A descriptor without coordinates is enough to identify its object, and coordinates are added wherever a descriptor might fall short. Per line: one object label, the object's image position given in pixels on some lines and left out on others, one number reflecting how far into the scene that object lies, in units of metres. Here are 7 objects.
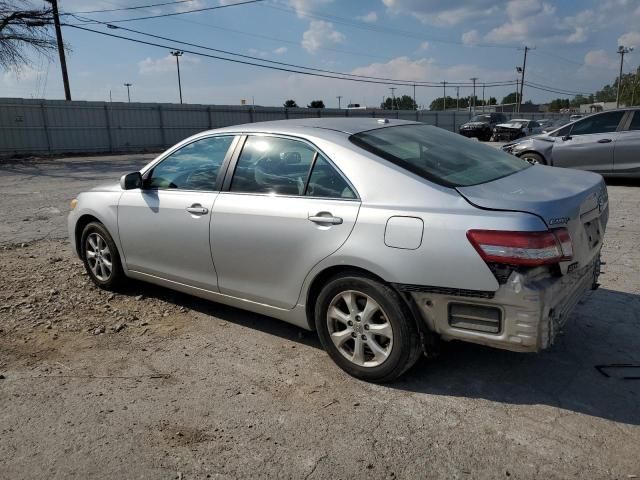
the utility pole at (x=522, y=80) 70.31
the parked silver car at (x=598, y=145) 10.27
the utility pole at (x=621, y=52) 76.43
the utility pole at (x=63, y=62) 27.67
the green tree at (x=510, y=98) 122.07
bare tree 25.78
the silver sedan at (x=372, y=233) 2.76
